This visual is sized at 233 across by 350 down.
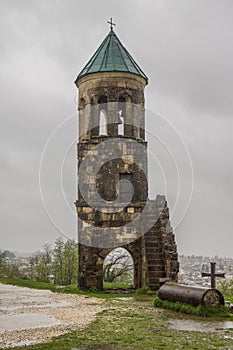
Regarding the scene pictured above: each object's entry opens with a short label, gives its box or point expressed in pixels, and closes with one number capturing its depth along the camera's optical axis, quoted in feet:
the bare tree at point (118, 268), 122.01
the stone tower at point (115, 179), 78.23
